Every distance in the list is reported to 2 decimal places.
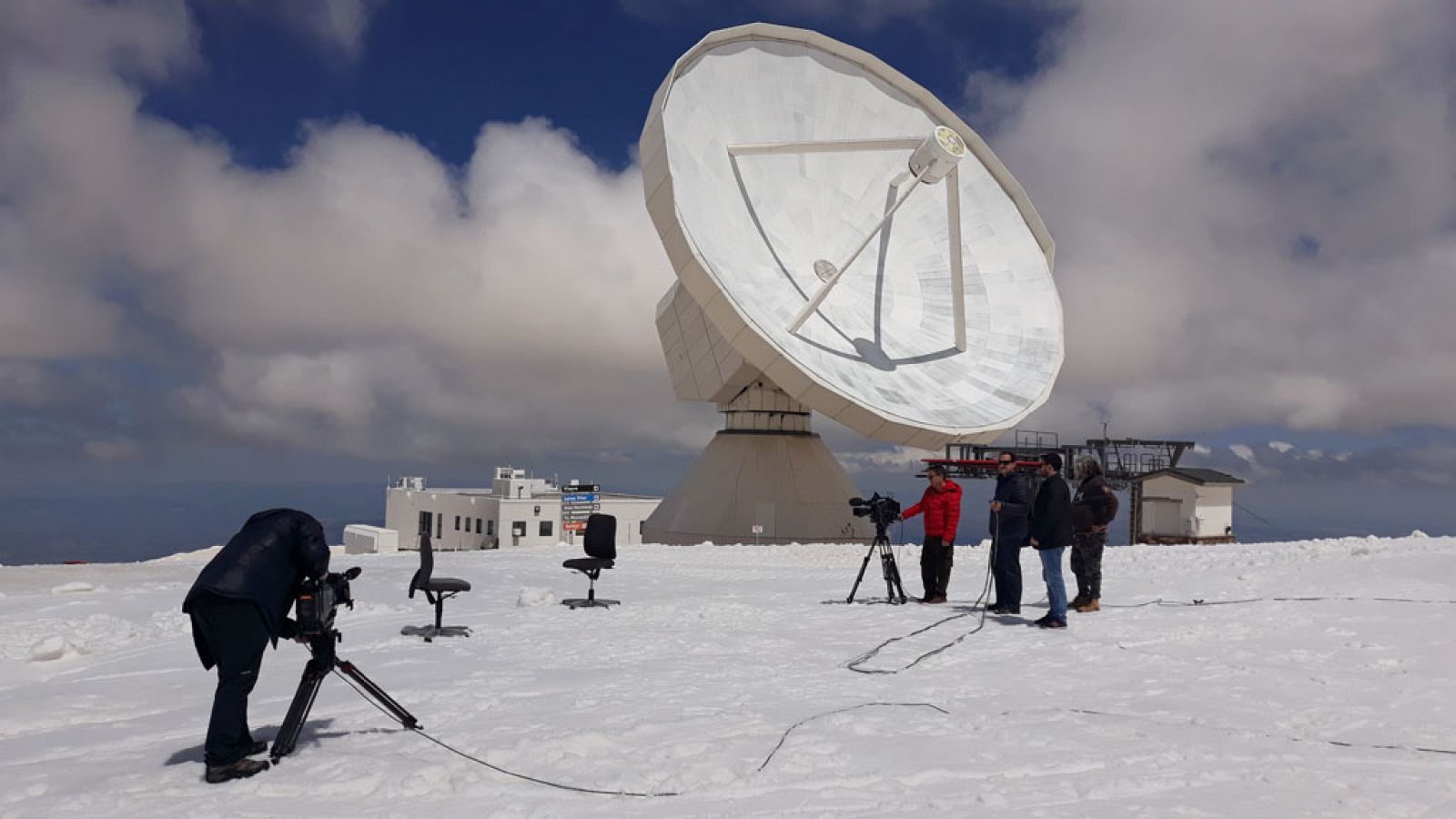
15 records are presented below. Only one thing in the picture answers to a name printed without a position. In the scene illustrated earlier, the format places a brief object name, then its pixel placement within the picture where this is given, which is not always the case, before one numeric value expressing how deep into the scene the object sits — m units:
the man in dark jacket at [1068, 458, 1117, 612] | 10.92
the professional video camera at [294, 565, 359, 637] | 5.68
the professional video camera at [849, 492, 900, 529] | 12.76
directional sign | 55.59
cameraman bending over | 5.24
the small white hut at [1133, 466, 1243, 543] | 36.38
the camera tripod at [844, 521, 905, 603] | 12.54
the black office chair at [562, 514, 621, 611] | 12.35
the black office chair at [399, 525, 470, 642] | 10.02
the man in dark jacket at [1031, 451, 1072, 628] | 10.22
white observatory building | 54.56
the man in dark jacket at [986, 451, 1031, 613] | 11.22
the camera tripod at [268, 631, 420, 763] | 5.52
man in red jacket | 12.36
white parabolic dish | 20.31
